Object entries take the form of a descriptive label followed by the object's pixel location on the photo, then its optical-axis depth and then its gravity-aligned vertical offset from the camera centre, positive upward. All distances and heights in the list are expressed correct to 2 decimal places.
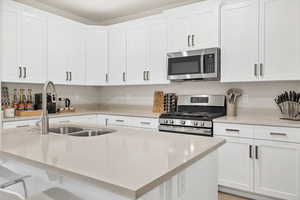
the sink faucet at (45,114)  1.60 -0.13
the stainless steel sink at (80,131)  1.91 -0.30
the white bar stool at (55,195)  1.13 -0.51
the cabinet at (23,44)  2.85 +0.74
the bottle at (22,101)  3.07 -0.05
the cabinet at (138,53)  3.41 +0.75
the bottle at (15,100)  3.11 -0.04
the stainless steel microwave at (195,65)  2.89 +0.46
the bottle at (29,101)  3.14 -0.06
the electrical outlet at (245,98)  3.03 +0.00
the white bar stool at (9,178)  1.41 -0.54
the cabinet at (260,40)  2.47 +0.70
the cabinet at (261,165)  2.24 -0.73
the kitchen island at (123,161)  0.83 -0.29
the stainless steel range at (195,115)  2.70 -0.23
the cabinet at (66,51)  3.38 +0.75
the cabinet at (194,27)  2.92 +1.00
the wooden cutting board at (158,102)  3.64 -0.07
